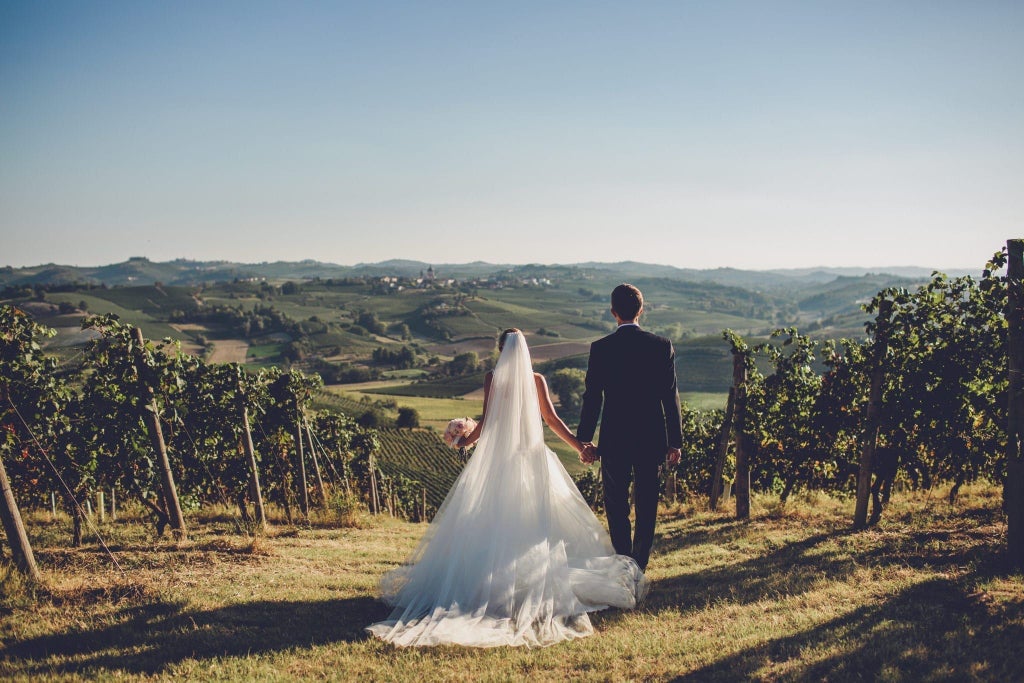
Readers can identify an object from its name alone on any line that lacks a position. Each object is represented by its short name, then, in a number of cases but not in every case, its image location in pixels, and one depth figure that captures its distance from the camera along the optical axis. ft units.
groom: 15.11
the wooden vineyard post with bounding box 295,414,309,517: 32.92
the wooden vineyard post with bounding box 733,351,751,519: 26.76
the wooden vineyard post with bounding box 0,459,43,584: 16.19
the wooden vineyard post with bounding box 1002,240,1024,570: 16.03
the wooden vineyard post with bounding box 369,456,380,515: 47.16
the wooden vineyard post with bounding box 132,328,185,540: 23.38
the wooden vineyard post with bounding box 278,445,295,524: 43.29
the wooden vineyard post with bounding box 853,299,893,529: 22.06
